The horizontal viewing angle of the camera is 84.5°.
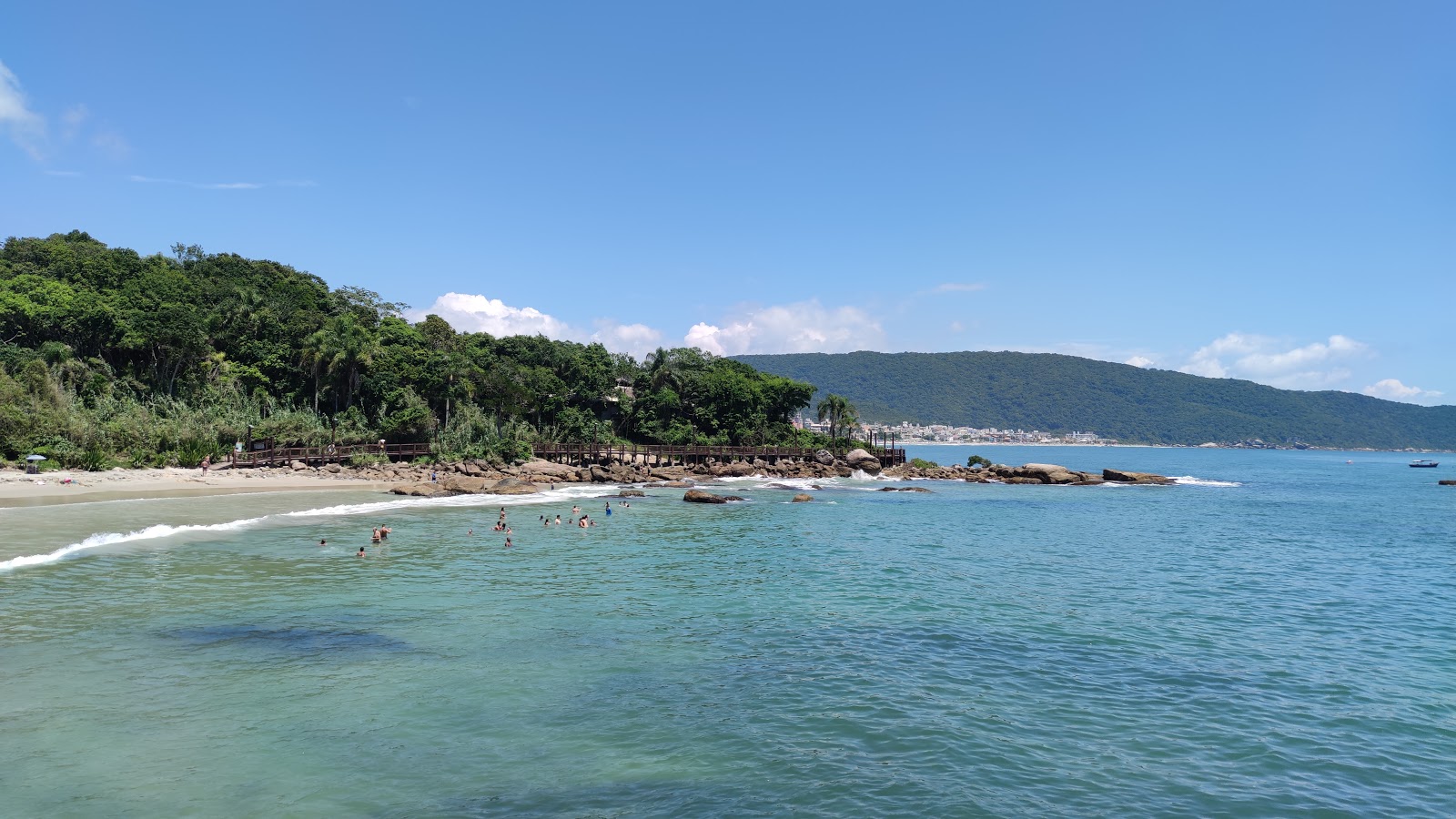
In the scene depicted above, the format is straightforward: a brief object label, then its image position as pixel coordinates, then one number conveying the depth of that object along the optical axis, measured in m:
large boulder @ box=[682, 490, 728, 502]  48.91
